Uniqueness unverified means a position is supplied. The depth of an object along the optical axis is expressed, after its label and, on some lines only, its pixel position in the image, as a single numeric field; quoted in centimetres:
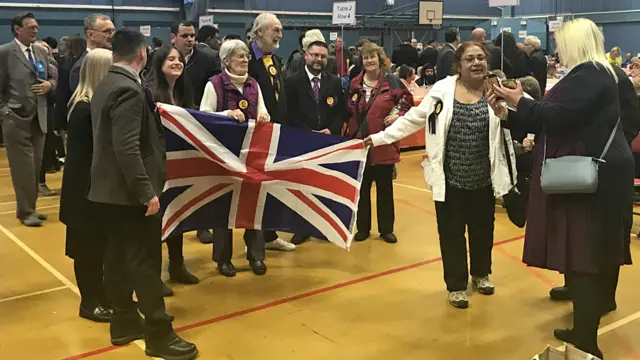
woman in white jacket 364
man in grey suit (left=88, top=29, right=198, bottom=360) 284
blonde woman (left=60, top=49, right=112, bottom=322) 329
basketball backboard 1938
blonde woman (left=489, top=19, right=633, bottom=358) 283
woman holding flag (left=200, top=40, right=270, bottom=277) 411
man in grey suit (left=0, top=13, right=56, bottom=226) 571
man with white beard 440
